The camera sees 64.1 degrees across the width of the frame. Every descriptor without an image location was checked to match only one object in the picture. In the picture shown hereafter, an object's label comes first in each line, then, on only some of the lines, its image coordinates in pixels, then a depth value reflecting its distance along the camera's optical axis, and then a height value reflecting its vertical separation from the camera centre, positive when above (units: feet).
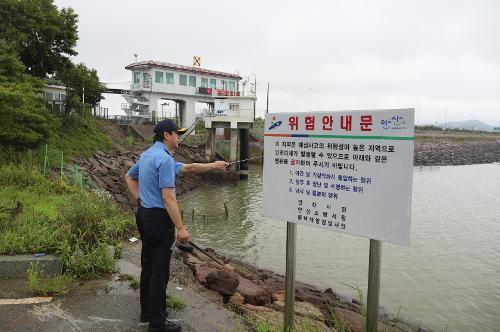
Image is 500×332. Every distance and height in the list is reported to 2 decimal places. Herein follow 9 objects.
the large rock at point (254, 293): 17.66 -7.18
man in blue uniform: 11.60 -2.34
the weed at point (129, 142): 83.16 -1.35
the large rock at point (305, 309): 16.66 -7.82
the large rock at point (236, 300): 16.23 -6.73
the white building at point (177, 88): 114.32 +14.84
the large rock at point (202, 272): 18.43 -6.64
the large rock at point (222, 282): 17.54 -6.44
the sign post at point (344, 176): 9.77 -0.96
